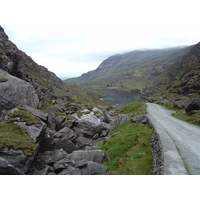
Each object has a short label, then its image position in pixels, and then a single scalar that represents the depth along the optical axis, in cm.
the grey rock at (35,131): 1814
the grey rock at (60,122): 3509
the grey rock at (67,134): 2983
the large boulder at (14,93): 2965
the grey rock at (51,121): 3162
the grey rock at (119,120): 4448
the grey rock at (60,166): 1683
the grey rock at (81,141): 3143
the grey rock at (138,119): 3904
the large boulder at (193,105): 4092
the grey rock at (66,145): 2461
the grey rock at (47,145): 2064
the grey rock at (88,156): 2097
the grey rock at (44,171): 1561
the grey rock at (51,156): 1804
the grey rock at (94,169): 1680
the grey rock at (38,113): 2545
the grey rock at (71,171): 1605
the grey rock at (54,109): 4430
